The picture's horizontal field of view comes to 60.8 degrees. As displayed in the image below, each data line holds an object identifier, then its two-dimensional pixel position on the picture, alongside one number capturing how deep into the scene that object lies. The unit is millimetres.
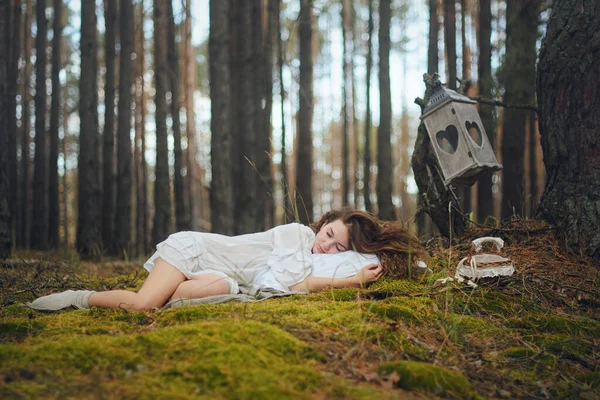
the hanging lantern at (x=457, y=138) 4047
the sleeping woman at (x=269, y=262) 3330
